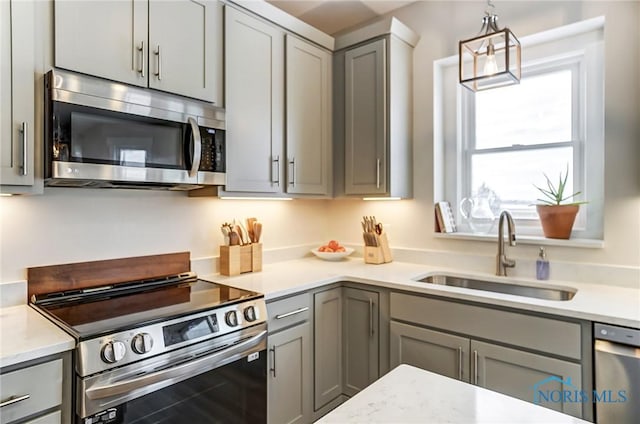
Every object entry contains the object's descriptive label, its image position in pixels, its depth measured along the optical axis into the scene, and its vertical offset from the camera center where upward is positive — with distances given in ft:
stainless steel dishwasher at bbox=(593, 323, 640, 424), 4.75 -2.04
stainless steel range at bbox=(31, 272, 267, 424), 4.22 -1.73
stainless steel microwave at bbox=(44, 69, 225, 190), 4.86 +1.03
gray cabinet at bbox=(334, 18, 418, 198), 8.32 +2.20
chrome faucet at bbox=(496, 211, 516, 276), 7.30 -0.91
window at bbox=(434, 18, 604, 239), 7.19 +1.64
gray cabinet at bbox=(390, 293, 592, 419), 5.24 -2.09
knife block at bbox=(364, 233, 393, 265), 8.80 -0.97
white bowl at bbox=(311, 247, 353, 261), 9.17 -1.07
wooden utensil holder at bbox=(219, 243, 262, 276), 7.47 -0.97
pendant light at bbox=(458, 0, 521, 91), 5.86 +2.34
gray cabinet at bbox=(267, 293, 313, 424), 6.32 -2.57
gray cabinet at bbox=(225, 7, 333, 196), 7.02 +1.99
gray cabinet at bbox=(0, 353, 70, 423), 3.70 -1.81
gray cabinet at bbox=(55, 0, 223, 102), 5.09 +2.43
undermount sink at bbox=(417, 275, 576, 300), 6.84 -1.47
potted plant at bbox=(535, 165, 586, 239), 7.01 -0.02
